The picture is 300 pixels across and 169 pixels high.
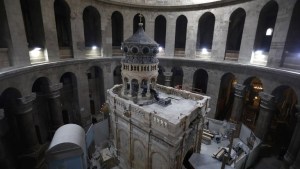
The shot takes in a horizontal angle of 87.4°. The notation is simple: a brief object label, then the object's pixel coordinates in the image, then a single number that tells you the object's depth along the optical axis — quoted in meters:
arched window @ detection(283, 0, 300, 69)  13.32
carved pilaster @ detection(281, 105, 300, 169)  12.57
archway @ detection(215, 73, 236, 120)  21.62
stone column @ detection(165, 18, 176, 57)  21.58
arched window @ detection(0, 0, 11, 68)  11.48
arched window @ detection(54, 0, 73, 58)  17.67
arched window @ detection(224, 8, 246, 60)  21.78
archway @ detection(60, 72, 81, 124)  19.28
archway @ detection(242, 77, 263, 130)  21.14
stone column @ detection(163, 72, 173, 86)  22.42
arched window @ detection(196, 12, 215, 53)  22.95
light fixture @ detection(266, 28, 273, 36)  19.45
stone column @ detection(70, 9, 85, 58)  17.31
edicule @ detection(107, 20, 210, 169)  10.74
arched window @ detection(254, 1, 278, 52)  15.97
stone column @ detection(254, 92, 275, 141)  14.77
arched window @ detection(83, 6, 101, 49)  20.66
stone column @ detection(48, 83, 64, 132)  15.93
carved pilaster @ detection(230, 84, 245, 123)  17.54
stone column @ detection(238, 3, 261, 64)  16.06
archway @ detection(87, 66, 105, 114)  22.20
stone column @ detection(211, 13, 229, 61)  18.25
